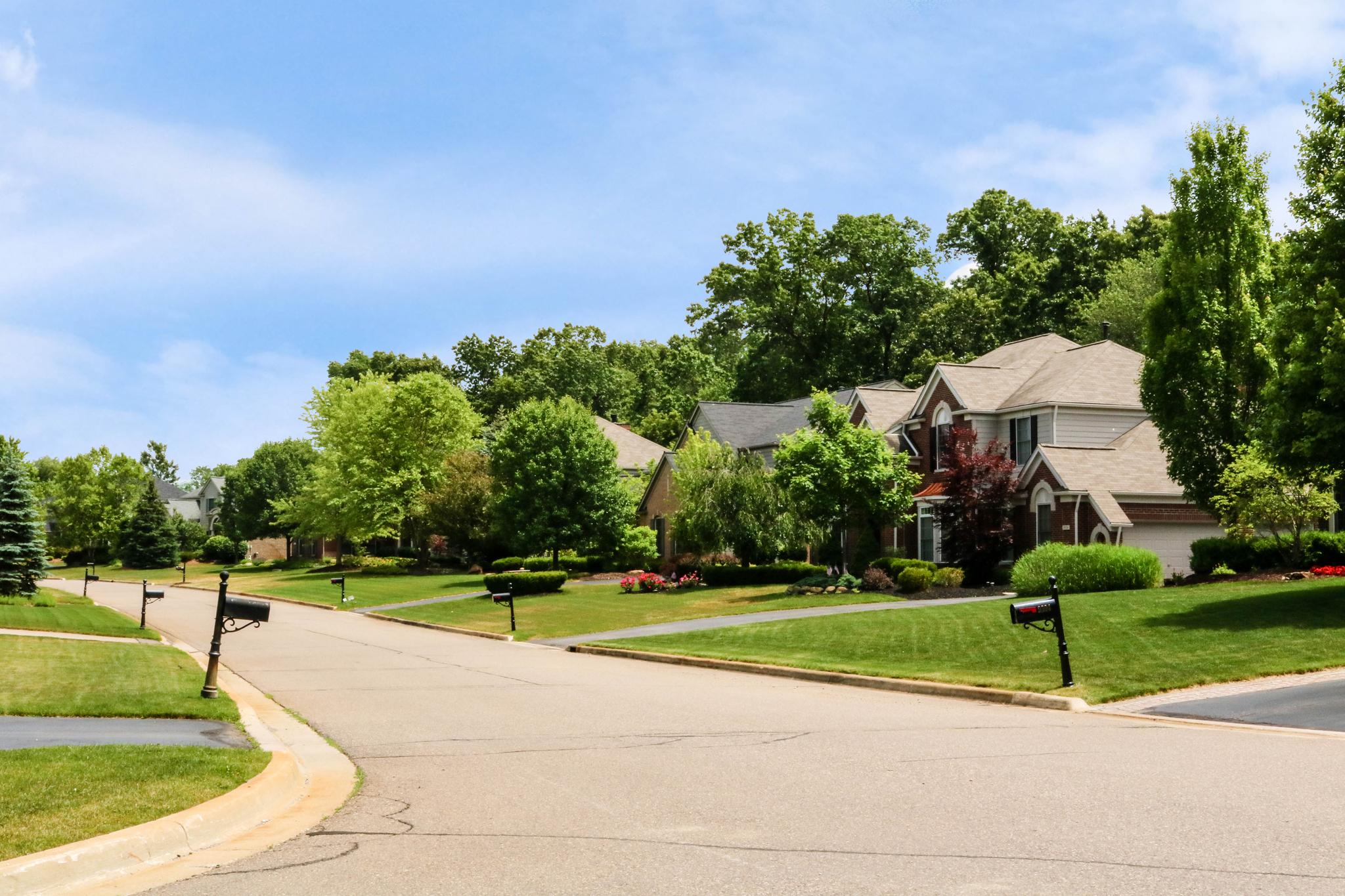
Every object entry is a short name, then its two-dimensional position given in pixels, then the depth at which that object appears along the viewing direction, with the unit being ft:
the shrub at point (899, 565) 127.13
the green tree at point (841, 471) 133.18
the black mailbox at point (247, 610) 50.16
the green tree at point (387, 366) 379.55
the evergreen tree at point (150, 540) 312.50
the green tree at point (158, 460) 621.31
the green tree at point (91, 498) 333.83
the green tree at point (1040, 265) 248.52
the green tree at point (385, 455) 229.86
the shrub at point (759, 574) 145.28
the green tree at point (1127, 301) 208.54
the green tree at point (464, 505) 209.26
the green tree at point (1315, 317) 74.13
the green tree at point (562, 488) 181.68
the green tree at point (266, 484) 299.17
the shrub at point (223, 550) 323.37
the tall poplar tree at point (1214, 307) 109.70
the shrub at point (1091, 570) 101.50
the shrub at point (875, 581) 124.47
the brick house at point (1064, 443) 126.62
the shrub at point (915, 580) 121.08
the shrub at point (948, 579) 123.65
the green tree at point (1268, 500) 97.25
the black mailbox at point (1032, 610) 53.72
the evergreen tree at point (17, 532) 121.29
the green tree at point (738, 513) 149.07
